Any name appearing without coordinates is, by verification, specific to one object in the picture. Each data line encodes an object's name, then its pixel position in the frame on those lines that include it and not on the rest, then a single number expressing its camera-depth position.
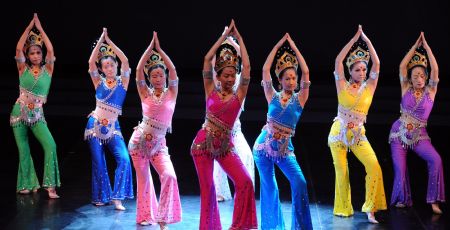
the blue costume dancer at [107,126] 10.82
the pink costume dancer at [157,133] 10.08
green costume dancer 11.25
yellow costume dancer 10.48
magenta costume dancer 9.44
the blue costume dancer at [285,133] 9.81
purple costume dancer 10.87
